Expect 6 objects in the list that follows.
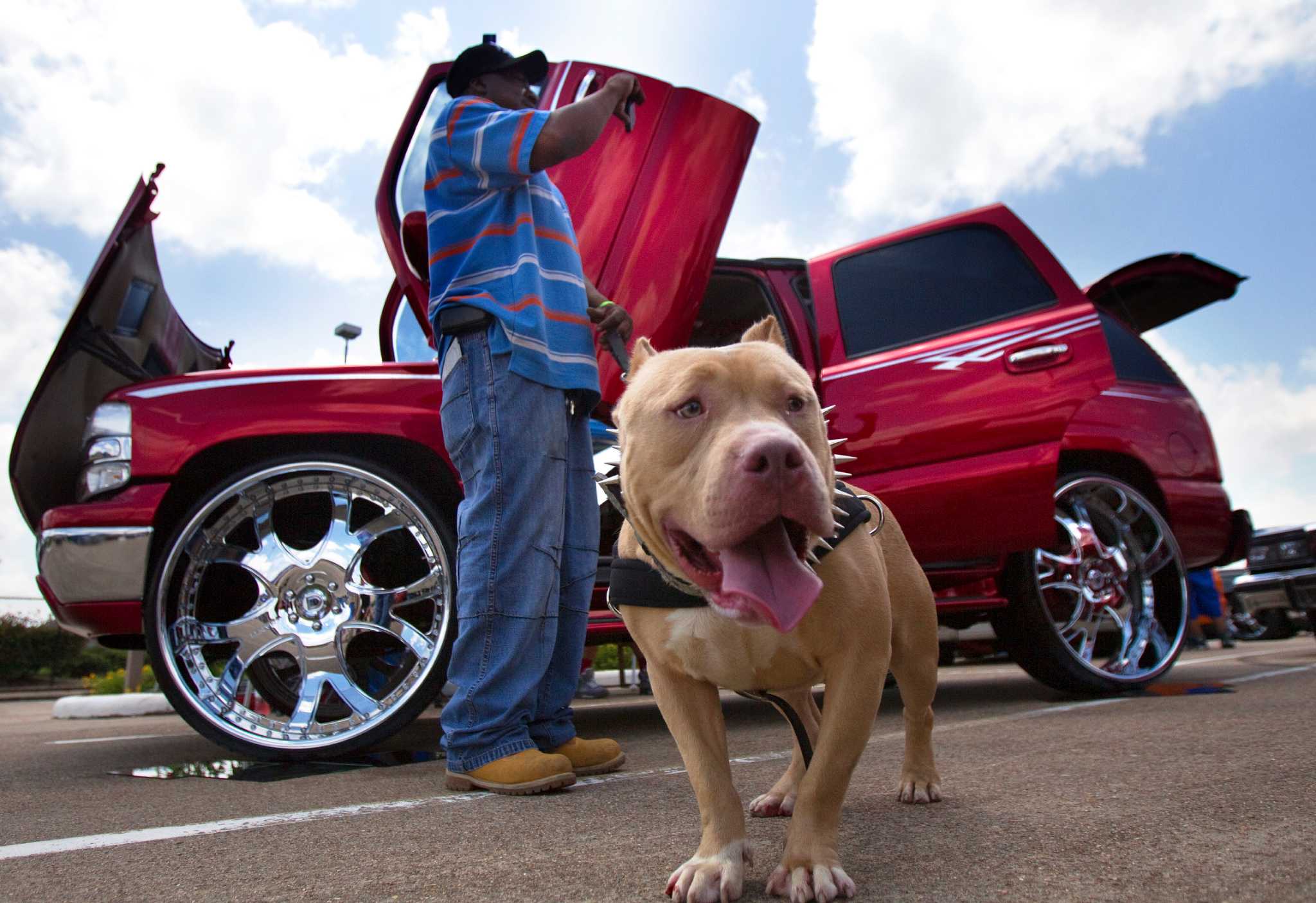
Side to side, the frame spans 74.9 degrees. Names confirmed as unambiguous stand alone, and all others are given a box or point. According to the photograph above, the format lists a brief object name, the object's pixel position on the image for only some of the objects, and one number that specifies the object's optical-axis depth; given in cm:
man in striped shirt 231
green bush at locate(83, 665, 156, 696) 868
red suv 285
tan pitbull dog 128
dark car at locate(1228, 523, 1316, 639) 841
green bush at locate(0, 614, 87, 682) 1520
